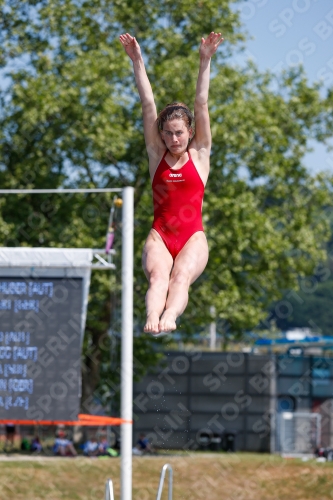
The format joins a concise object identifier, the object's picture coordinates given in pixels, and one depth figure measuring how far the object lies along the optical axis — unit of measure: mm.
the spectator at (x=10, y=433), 24523
